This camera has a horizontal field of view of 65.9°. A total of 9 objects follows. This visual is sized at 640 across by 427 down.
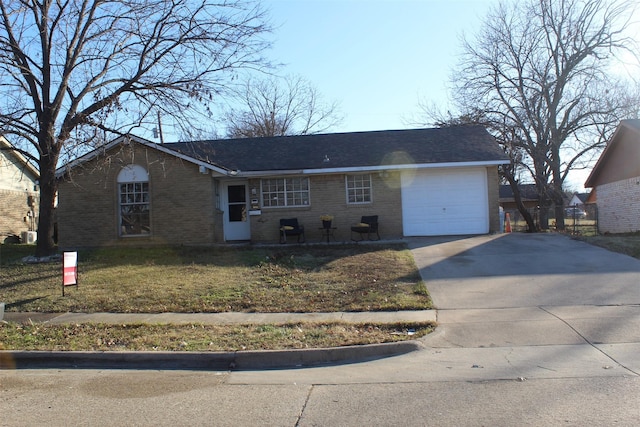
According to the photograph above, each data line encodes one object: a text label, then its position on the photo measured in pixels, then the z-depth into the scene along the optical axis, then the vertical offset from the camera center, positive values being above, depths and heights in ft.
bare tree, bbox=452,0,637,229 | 91.71 +22.48
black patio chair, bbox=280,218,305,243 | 56.59 -0.41
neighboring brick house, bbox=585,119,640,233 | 68.90 +5.32
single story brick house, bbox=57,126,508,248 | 55.72 +3.93
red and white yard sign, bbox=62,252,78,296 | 32.90 -2.51
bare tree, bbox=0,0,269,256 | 43.42 +13.36
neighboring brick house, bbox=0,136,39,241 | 82.17 +5.67
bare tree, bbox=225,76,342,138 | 137.28 +27.73
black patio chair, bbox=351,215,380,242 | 55.42 -0.41
